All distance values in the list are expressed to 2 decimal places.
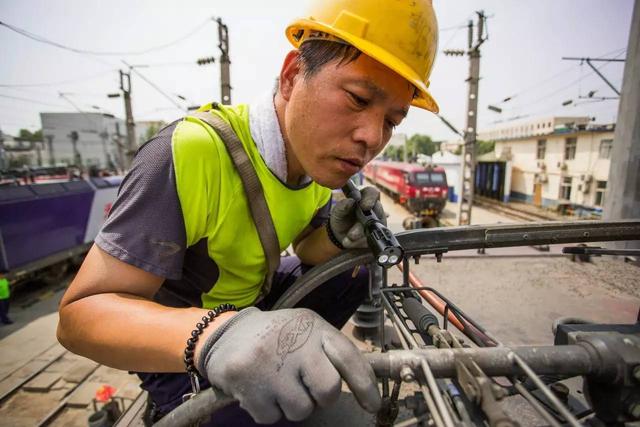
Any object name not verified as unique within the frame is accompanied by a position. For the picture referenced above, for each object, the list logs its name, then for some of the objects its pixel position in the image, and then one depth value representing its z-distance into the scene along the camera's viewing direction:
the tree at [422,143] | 74.75
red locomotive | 20.22
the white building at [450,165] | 28.25
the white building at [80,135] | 52.16
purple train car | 9.77
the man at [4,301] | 9.20
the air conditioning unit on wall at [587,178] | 20.50
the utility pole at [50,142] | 40.69
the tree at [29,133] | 56.84
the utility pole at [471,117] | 14.02
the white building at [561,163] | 20.03
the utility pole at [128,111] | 18.31
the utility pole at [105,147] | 48.83
